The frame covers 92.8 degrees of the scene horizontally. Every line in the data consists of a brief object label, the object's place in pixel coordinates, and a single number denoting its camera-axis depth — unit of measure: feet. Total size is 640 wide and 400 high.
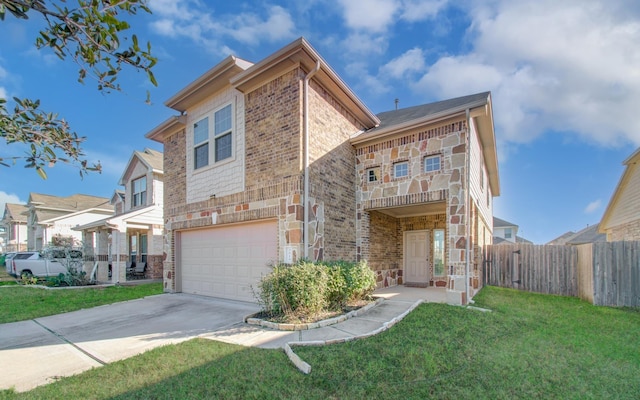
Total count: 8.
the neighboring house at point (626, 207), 41.78
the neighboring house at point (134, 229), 47.67
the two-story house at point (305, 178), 25.46
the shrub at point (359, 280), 23.17
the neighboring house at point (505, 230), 119.65
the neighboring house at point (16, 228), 100.73
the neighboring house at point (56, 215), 76.59
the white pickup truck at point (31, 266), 54.80
